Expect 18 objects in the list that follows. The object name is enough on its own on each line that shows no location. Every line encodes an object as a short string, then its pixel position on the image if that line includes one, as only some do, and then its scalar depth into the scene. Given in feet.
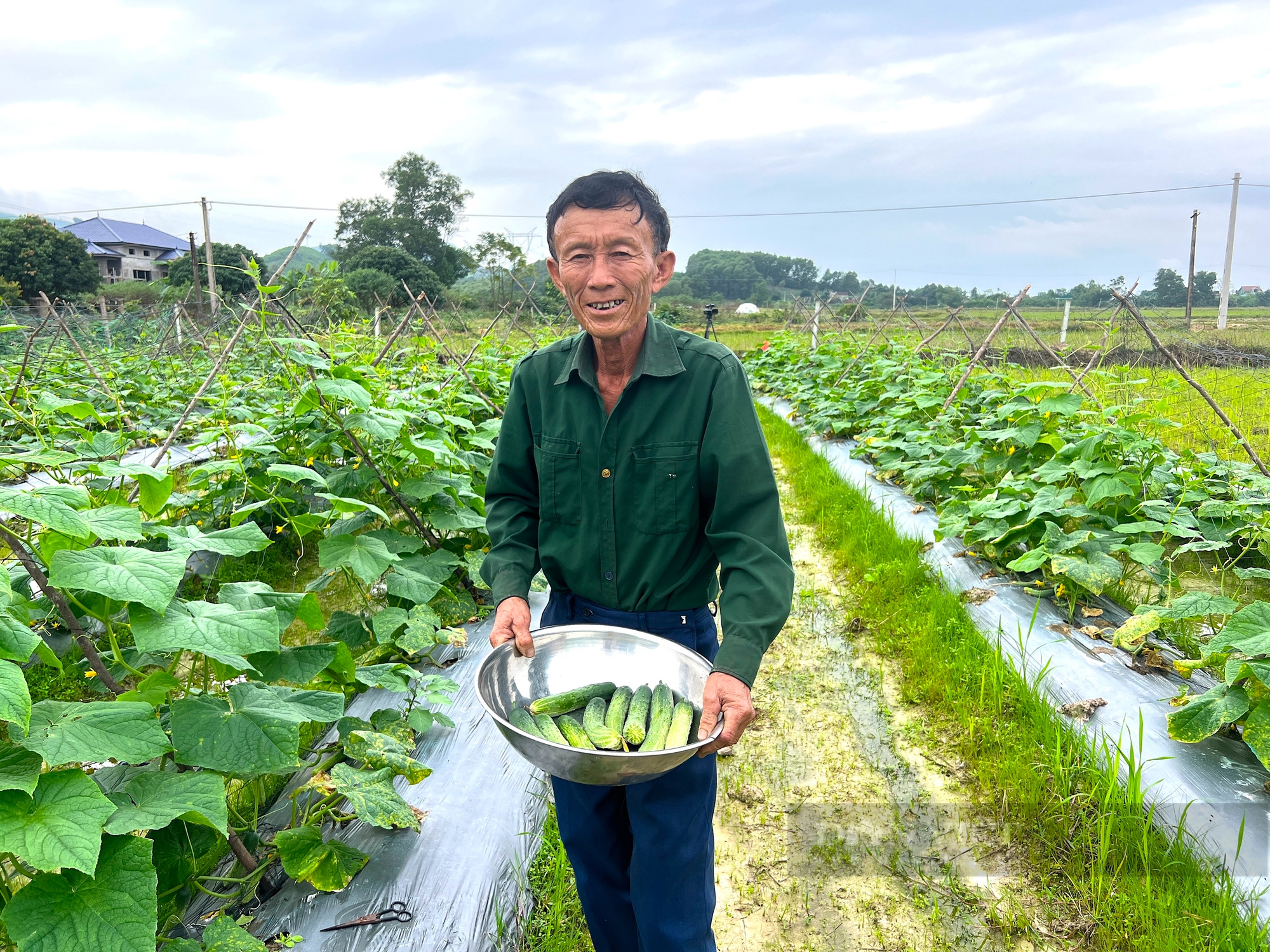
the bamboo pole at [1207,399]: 11.66
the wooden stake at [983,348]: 22.26
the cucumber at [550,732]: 5.82
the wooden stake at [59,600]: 5.22
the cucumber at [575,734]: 5.68
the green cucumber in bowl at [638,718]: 5.71
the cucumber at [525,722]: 5.86
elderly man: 5.83
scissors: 6.38
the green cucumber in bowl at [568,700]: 6.24
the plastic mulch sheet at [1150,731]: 7.70
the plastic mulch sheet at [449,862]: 6.40
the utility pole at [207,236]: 56.95
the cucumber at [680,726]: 5.59
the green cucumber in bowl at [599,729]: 5.61
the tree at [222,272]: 94.63
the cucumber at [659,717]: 5.56
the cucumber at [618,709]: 5.90
